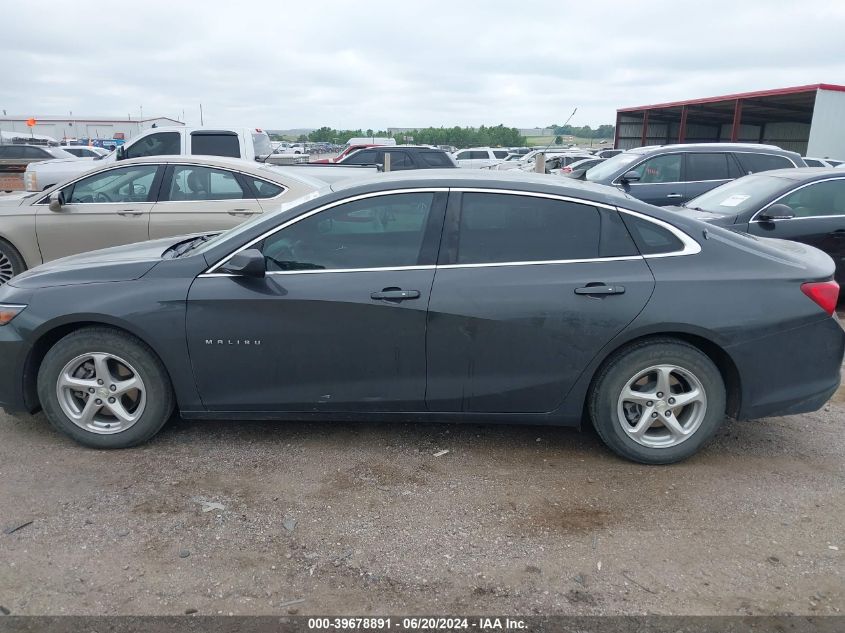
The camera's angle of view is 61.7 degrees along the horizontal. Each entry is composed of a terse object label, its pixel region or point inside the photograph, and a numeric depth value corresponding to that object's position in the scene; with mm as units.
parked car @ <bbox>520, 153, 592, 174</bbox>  24161
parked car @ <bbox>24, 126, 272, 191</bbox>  12203
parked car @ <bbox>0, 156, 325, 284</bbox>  7391
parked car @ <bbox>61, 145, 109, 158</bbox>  30291
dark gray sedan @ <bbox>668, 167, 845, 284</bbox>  7180
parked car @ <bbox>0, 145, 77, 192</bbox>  21203
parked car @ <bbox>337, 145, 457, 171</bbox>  16484
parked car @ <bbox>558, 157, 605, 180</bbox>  18914
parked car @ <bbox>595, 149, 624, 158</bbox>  27366
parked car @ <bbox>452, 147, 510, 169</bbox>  29633
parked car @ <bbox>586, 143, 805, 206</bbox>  10586
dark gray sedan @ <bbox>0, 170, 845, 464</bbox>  3789
